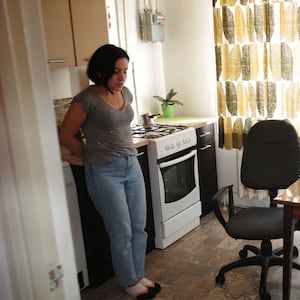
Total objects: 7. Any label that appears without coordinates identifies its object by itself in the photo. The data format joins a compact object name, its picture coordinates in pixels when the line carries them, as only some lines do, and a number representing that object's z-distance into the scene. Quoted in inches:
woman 84.7
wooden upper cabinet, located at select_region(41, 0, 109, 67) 94.6
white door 25.7
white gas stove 114.6
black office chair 94.0
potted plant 148.1
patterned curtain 123.0
